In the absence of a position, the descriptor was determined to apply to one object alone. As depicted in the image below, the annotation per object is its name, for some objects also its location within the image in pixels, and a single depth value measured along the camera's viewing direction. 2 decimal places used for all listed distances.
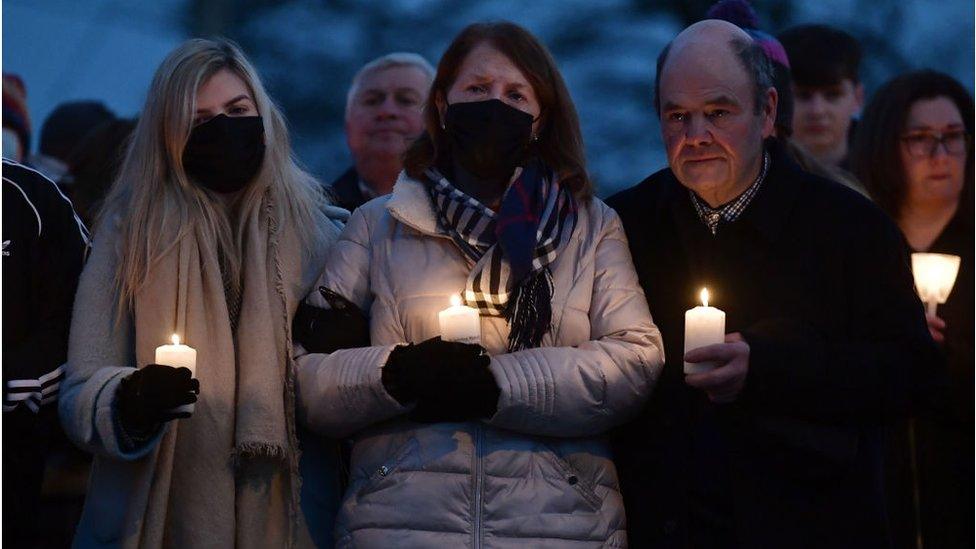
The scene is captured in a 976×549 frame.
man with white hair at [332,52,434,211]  14.05
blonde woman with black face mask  9.45
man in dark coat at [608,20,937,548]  9.05
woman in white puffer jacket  8.88
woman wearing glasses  12.52
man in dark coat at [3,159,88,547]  9.73
